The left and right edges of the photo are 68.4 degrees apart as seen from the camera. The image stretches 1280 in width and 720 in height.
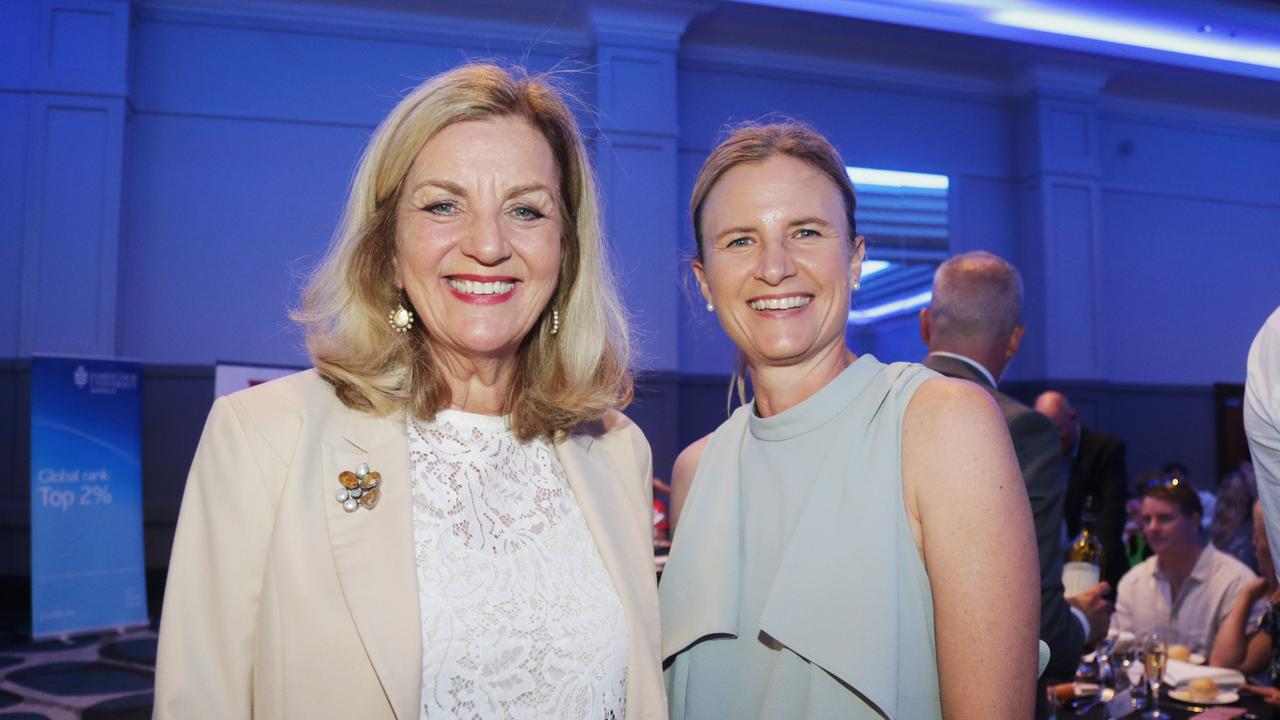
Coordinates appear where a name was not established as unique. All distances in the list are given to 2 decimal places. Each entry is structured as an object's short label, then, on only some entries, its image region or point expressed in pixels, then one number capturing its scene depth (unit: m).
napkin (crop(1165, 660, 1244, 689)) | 2.80
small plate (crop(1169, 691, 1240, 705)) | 2.65
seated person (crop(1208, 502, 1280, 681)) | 3.25
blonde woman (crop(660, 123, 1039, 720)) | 1.33
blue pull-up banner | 5.31
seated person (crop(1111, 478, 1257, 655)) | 3.75
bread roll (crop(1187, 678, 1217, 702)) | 2.66
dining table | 2.50
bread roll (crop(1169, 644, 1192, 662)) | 3.11
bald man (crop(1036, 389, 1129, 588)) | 5.58
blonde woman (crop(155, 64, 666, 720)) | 1.27
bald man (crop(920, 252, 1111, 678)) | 2.26
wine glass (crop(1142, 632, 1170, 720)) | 2.59
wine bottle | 2.81
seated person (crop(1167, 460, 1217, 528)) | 4.84
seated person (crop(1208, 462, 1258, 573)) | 4.44
